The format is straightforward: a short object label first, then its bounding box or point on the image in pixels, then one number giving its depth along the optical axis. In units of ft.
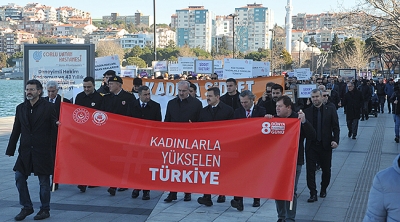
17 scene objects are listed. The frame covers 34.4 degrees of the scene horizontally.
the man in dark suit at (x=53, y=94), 34.06
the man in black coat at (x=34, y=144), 26.99
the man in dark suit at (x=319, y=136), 32.44
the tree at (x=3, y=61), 489.09
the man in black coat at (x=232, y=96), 36.40
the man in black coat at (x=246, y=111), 29.59
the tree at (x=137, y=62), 358.43
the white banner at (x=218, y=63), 114.84
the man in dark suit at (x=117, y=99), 35.55
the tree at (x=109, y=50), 405.22
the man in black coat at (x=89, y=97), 35.37
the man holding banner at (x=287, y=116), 24.98
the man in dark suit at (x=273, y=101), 30.30
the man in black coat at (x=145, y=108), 33.48
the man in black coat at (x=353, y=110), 64.64
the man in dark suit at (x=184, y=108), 32.04
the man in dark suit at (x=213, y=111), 30.81
